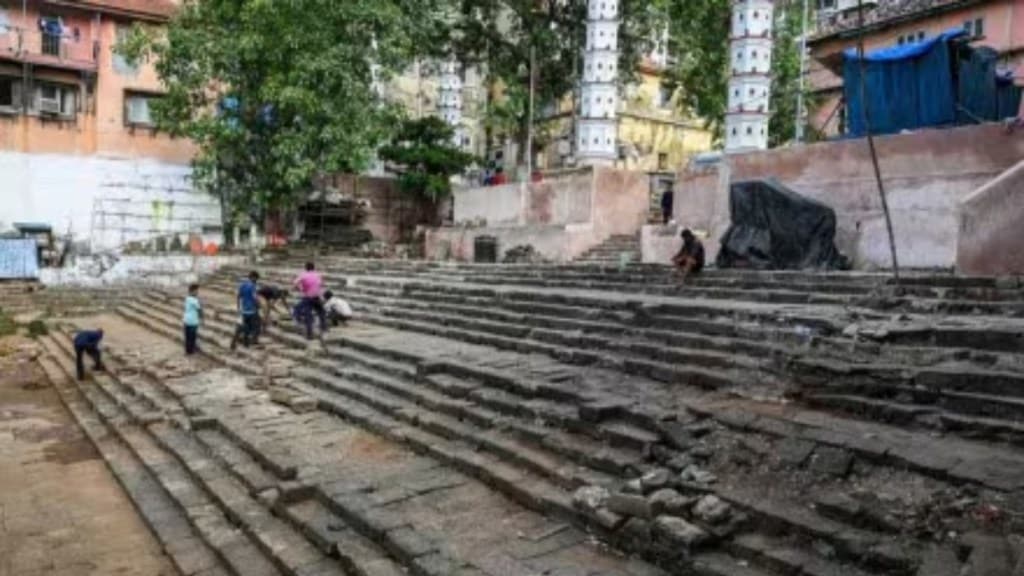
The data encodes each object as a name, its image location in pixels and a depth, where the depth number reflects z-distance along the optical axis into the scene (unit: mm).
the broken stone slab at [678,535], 4727
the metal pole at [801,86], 23233
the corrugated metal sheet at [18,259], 22859
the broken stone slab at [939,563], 3877
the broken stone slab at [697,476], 5412
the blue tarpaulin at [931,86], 13039
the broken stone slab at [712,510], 4898
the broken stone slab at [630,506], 5133
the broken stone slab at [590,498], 5514
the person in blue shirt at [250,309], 13281
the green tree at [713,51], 25781
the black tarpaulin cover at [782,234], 12977
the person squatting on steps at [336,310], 14141
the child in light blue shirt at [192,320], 13484
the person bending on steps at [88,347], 13188
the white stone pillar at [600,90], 21750
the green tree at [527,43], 27188
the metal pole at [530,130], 26716
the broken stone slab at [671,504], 5094
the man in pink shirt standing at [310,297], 13039
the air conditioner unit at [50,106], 25000
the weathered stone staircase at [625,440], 4793
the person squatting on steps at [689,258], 12352
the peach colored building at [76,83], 24531
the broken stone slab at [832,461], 5203
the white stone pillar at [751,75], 18000
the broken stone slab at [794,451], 5413
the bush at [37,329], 18391
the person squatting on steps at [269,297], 14039
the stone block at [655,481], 5398
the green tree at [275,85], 22078
